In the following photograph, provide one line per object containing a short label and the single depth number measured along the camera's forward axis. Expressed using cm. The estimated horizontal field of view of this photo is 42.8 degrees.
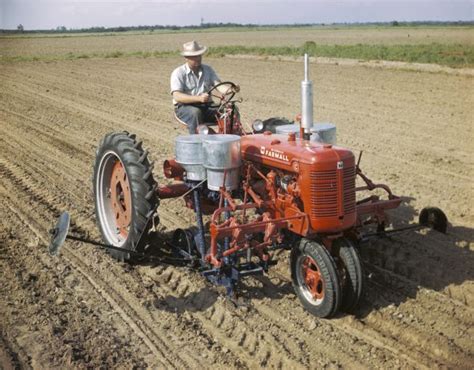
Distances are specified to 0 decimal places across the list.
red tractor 423
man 579
